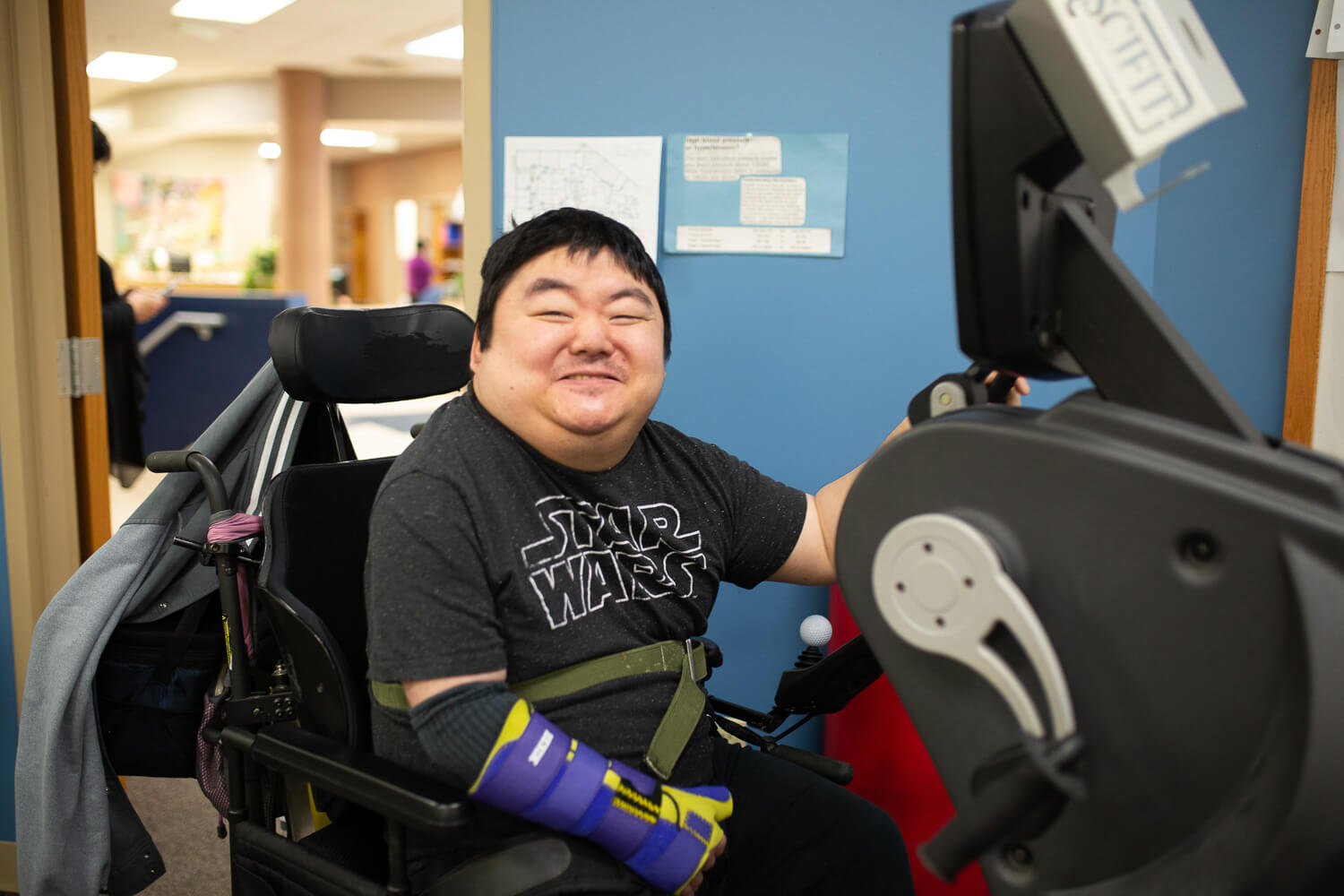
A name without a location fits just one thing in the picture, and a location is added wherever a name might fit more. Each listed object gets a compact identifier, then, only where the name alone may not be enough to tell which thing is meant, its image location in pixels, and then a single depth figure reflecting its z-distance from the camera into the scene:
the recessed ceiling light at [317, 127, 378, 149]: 13.70
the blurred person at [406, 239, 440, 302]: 12.33
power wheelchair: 0.96
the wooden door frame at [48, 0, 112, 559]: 1.92
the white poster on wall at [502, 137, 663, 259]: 1.86
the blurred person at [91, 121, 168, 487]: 3.59
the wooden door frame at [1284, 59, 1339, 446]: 1.66
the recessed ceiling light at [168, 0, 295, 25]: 6.99
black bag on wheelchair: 1.45
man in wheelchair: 0.95
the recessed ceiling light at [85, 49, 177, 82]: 9.03
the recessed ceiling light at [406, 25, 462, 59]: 7.91
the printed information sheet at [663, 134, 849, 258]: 1.82
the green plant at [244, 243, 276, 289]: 10.82
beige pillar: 9.70
